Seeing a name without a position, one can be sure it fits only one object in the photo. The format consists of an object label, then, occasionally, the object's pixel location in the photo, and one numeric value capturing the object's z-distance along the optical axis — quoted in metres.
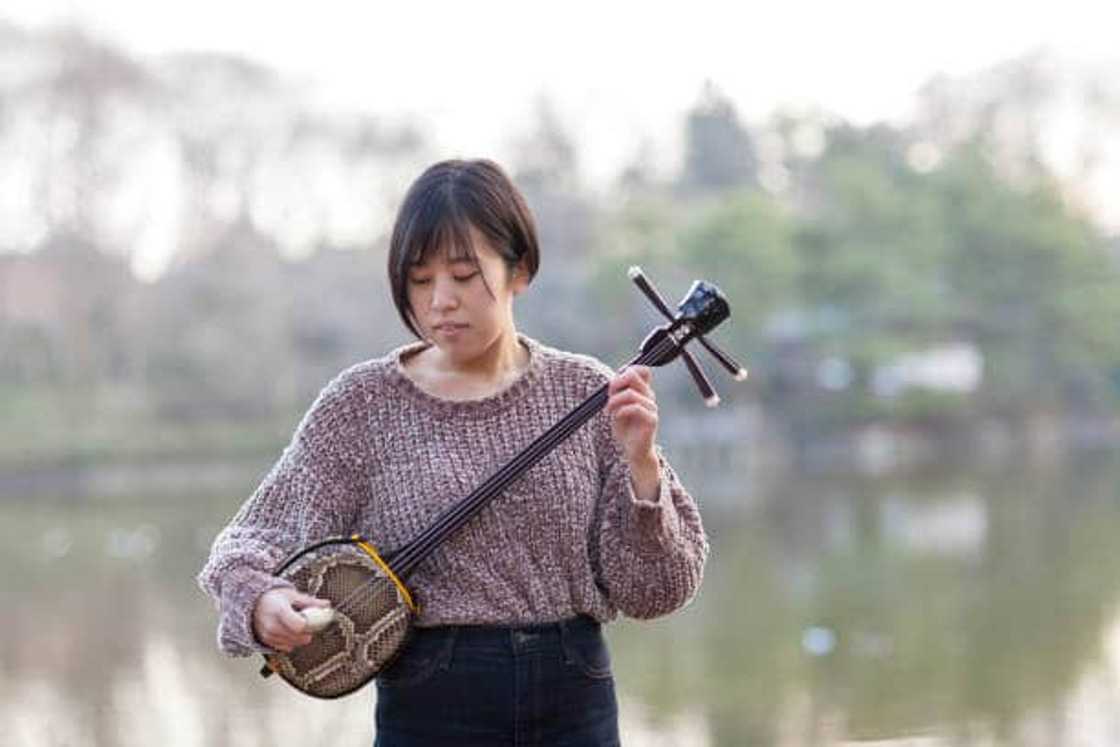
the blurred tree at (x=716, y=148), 61.53
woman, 5.12
